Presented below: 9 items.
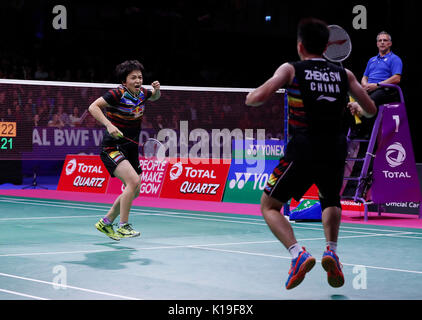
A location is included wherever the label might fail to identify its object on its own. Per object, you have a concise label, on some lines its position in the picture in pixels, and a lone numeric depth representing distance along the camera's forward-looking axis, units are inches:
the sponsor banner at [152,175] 626.8
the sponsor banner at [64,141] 689.0
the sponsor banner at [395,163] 445.4
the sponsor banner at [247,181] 568.7
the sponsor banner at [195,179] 588.1
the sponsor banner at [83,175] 667.4
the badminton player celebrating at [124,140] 329.7
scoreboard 679.7
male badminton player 202.1
